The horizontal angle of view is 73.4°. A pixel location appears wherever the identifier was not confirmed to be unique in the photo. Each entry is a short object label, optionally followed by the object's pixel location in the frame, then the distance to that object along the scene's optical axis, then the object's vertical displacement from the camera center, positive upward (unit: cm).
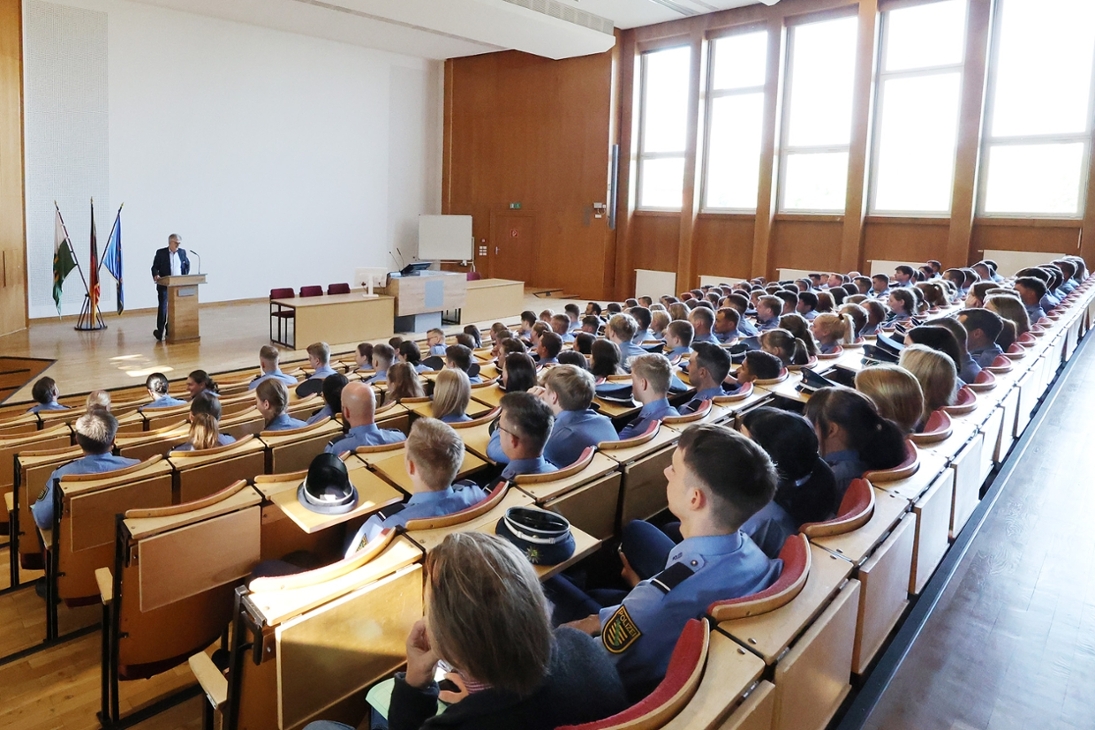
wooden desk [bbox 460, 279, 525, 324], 1135 -40
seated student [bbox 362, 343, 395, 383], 532 -62
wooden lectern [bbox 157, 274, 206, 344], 909 -53
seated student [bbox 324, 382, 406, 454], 327 -67
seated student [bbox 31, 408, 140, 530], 317 -88
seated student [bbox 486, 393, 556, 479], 263 -56
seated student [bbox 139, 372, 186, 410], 517 -94
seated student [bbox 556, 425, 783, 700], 160 -65
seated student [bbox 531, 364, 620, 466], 317 -61
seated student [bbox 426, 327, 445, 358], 639 -60
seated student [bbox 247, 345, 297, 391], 545 -72
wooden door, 1470 +61
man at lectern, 928 -8
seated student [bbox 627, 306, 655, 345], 647 -35
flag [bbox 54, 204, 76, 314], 964 -6
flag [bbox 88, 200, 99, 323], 966 -29
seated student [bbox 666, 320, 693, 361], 512 -36
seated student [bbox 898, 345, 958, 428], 311 -35
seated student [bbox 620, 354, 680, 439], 340 -48
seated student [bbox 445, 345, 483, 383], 466 -52
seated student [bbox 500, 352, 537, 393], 389 -51
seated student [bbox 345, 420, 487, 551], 233 -63
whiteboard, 1468 +72
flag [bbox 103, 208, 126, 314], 1002 +5
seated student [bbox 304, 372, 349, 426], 416 -71
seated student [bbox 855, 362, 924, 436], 269 -37
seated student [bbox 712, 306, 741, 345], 598 -33
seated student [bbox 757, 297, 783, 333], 642 -22
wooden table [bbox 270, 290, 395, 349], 897 -61
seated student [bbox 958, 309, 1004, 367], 437 -23
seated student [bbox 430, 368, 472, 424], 358 -59
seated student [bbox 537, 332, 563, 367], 488 -46
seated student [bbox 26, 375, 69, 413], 507 -95
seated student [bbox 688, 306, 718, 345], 555 -29
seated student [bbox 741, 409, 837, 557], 218 -58
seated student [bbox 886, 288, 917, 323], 623 -10
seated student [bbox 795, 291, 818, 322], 690 -13
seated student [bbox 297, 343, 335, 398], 543 -67
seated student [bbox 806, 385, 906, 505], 241 -47
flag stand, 980 -85
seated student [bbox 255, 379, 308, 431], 387 -73
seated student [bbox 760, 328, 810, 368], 448 -37
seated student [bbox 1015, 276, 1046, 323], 594 +3
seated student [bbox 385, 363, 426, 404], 430 -65
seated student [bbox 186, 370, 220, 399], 509 -82
